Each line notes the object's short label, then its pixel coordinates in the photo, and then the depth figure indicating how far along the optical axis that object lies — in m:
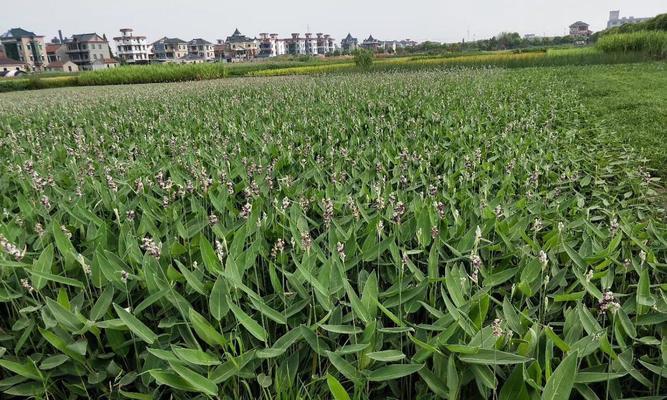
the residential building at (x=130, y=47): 102.19
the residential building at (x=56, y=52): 91.62
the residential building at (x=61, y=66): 80.00
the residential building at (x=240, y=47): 122.62
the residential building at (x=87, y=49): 87.75
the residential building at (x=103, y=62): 84.12
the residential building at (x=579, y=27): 155.75
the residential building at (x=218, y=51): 121.93
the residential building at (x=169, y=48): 113.06
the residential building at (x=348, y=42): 176.14
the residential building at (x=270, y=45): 138.25
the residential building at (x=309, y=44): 156.00
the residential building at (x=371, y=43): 159.62
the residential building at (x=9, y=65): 77.66
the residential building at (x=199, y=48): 118.59
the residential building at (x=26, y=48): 91.31
